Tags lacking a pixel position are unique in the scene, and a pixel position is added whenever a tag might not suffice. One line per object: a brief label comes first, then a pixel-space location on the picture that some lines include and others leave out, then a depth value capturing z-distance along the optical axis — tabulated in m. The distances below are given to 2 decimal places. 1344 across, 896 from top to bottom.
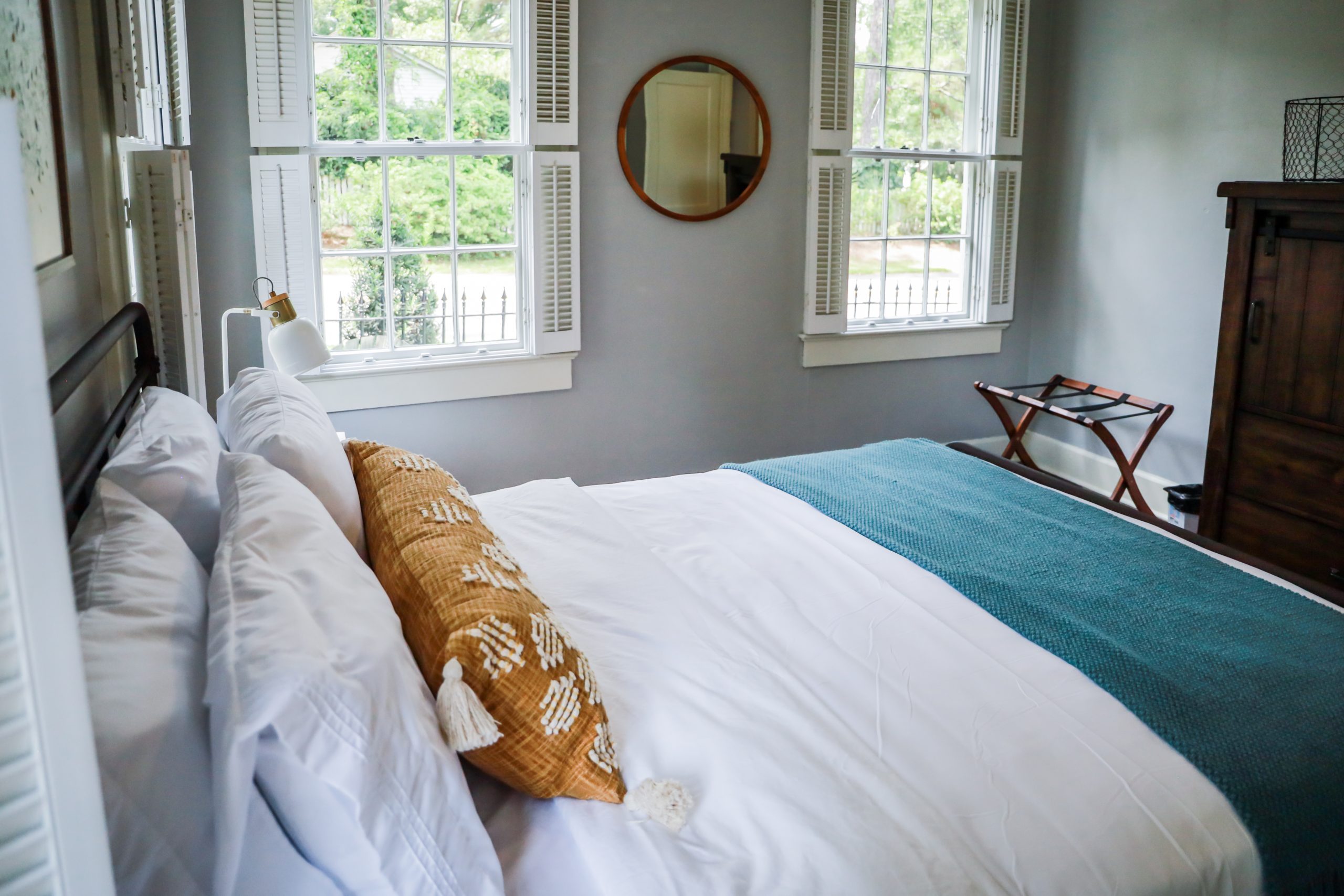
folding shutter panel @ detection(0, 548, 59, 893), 0.58
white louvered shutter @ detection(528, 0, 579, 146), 3.75
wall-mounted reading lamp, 2.51
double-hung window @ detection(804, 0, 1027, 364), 4.41
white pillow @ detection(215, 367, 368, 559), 1.83
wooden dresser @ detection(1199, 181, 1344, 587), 3.12
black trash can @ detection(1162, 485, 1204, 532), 3.92
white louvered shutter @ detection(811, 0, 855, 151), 4.25
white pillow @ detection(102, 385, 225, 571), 1.60
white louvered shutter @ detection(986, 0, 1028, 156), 4.61
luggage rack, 4.01
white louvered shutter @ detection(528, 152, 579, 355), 3.88
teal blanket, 1.53
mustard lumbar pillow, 1.36
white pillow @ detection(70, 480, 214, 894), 1.00
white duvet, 1.34
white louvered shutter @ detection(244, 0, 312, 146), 3.37
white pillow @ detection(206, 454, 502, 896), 1.06
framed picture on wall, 1.43
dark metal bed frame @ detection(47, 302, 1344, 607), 1.54
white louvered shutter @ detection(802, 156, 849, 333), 4.38
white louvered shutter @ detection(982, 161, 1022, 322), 4.76
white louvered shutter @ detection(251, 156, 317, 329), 3.47
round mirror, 4.06
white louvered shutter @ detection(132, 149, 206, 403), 2.51
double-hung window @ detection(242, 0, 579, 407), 3.51
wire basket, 3.47
